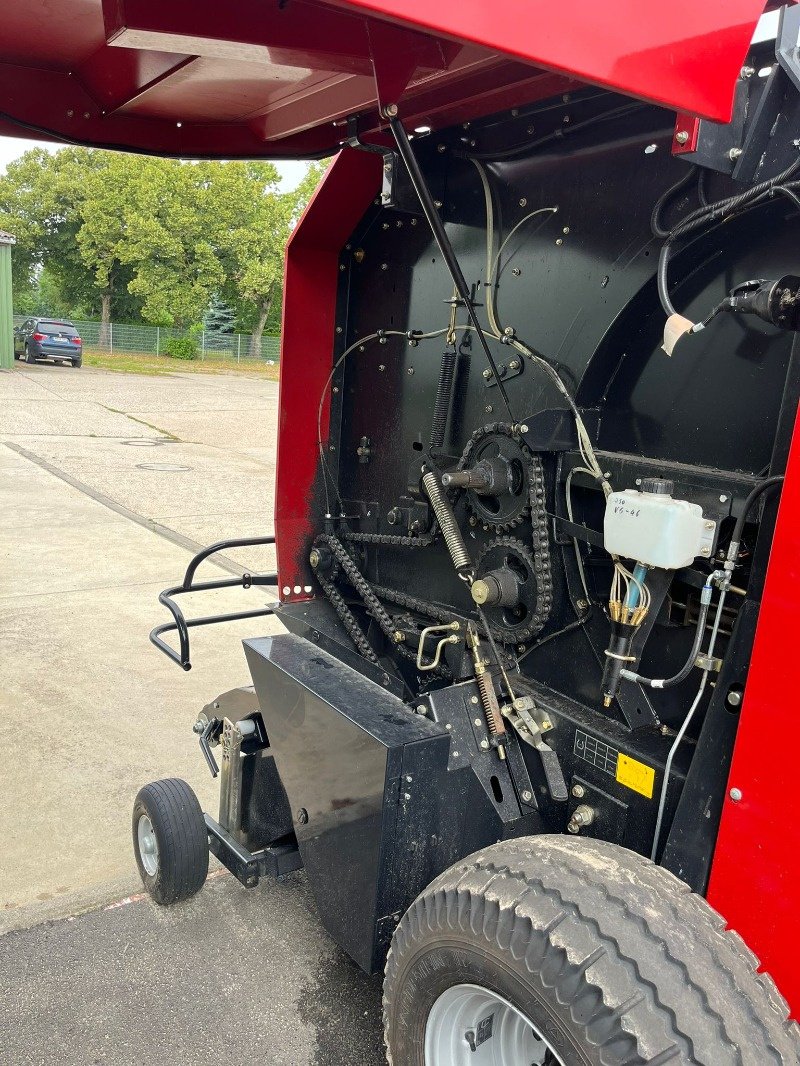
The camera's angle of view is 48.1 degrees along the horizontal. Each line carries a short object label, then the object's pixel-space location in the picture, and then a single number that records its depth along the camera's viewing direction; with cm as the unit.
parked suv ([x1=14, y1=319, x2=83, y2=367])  2552
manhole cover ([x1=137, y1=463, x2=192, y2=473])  1111
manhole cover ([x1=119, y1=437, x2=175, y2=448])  1308
